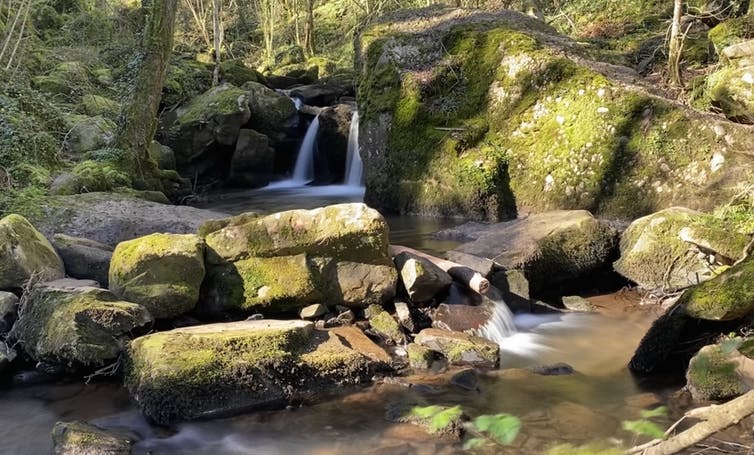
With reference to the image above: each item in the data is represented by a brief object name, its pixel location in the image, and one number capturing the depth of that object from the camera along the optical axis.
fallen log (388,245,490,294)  5.70
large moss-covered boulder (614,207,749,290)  5.79
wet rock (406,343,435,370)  4.73
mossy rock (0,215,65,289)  5.34
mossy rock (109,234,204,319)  5.07
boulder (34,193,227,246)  7.09
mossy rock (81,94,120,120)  13.34
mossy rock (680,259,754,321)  4.17
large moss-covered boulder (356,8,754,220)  8.03
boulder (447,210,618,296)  6.52
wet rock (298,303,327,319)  5.28
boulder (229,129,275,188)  14.36
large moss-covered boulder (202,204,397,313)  5.37
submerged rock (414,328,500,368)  4.84
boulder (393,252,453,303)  5.51
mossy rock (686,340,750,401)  3.90
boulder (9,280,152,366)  4.52
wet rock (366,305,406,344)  5.09
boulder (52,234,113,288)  5.99
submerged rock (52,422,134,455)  3.50
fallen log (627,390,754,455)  1.40
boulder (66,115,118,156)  10.88
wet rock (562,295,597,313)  6.19
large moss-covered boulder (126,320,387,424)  4.03
